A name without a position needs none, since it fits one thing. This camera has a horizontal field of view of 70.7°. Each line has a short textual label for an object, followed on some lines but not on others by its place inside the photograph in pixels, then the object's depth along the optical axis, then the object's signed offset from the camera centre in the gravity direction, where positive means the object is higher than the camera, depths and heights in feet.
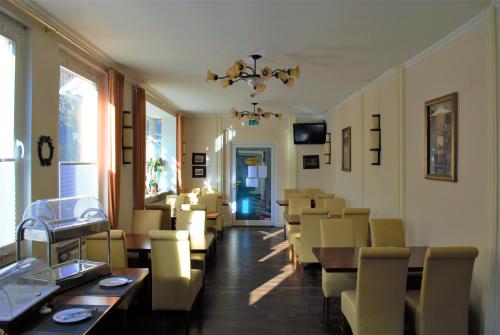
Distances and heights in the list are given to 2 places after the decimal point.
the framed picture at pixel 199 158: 31.12 +0.91
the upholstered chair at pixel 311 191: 27.91 -1.83
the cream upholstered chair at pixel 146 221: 15.92 -2.40
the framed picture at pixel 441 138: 11.14 +1.03
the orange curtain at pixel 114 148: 14.49 +0.84
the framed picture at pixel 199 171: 31.14 -0.24
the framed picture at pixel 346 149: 22.96 +1.31
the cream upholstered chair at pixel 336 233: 13.14 -2.43
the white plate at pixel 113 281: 7.80 -2.56
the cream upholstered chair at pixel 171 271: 10.93 -3.24
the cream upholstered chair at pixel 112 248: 11.20 -2.56
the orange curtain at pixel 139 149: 17.51 +0.96
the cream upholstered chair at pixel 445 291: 8.55 -3.07
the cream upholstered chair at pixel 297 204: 22.02 -2.24
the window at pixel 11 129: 9.30 +1.08
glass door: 31.53 -1.15
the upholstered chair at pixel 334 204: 20.76 -2.14
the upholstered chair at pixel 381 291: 8.78 -3.12
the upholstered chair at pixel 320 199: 22.18 -1.98
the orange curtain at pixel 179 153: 28.17 +1.22
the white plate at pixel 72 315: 6.08 -2.60
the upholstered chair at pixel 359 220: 15.58 -2.30
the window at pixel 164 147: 27.32 +1.72
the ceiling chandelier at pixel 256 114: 23.20 +3.58
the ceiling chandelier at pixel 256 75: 11.61 +3.36
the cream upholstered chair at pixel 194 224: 15.47 -2.49
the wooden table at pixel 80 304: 5.82 -2.63
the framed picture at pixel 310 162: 30.86 +0.54
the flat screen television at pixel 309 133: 30.12 +3.02
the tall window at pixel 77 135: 12.44 +1.28
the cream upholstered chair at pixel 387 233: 13.32 -2.46
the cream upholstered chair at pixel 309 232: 16.35 -2.99
